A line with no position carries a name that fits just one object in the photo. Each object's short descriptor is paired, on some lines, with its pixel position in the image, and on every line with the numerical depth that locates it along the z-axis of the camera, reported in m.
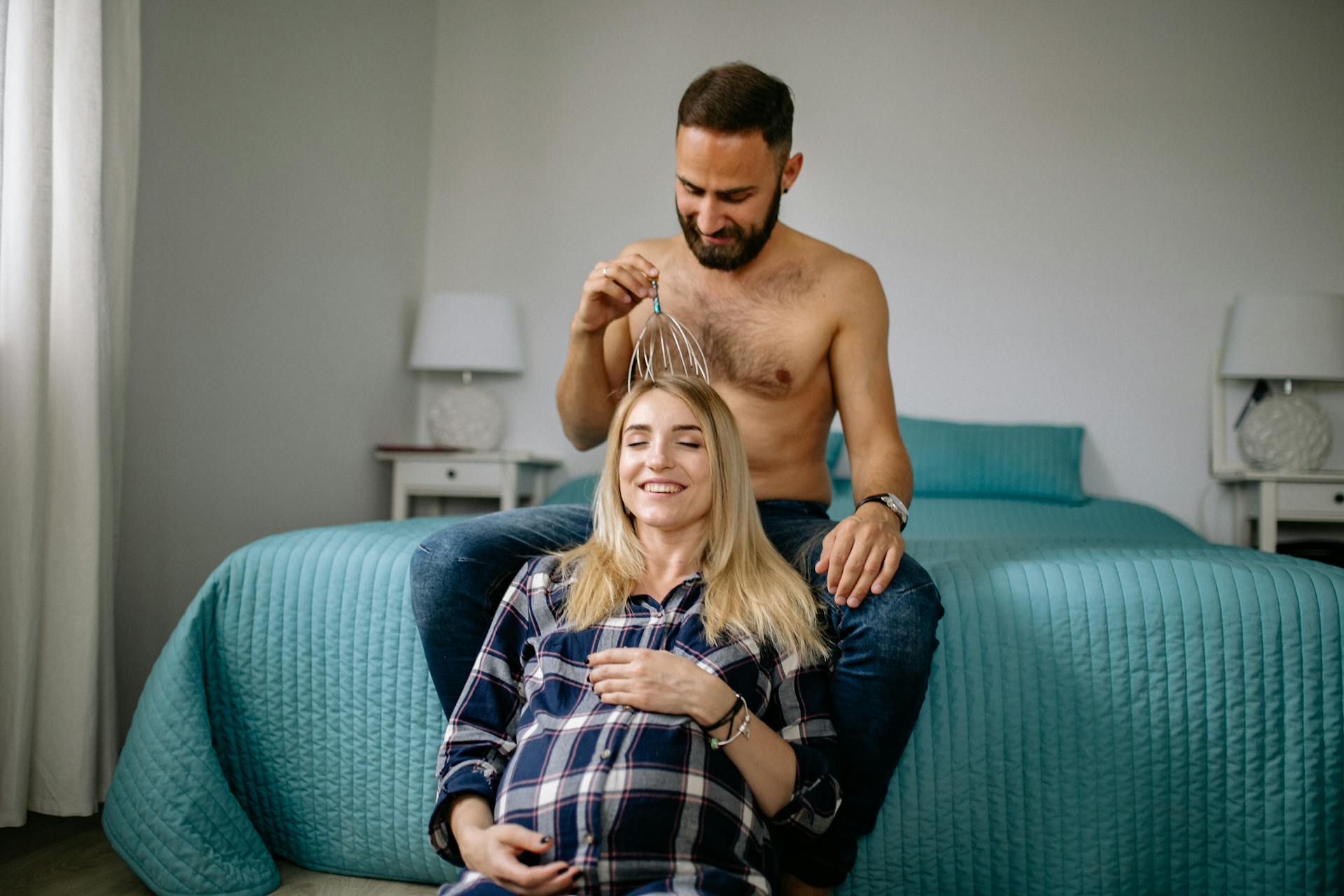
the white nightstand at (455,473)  3.34
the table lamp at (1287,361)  3.07
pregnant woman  1.06
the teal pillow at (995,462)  3.06
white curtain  1.66
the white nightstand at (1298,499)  2.96
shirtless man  1.25
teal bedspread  1.29
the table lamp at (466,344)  3.47
